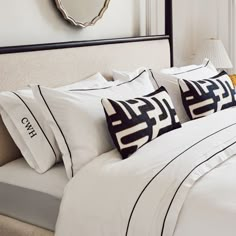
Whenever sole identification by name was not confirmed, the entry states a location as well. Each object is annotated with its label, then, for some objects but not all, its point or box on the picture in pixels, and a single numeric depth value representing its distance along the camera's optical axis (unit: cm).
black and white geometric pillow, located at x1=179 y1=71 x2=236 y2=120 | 253
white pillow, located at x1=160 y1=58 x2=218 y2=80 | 295
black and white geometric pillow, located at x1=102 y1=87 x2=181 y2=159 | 184
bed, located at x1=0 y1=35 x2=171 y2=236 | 181
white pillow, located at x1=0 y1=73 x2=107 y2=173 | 193
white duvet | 145
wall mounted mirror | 256
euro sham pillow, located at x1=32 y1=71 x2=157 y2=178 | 185
